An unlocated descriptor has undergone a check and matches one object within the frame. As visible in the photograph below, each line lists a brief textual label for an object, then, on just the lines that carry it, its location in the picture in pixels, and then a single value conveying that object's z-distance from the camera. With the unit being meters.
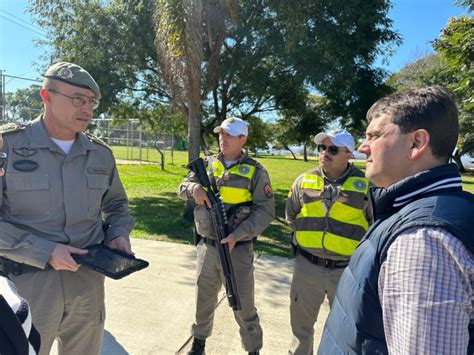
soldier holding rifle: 2.99
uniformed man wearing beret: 2.00
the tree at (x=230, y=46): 6.85
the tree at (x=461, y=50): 5.23
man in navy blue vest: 0.95
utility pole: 12.74
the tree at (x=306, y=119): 10.17
